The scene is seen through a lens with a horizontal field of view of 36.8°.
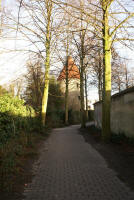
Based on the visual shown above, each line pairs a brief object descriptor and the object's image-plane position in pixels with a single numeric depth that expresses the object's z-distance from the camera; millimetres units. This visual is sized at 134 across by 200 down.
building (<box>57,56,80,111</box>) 43897
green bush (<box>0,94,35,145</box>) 8289
